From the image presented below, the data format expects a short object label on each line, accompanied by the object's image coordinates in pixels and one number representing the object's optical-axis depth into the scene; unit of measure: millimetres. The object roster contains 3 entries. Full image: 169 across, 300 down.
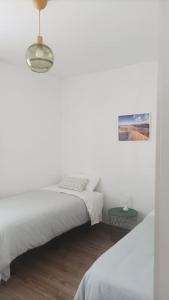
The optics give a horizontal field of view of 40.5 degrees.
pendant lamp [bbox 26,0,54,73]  1692
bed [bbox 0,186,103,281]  2266
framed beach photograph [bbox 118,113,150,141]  3256
